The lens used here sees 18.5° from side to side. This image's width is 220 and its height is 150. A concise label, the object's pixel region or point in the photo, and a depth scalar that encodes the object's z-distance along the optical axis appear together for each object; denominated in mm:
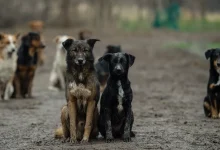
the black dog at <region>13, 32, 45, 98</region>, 16672
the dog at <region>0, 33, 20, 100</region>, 16127
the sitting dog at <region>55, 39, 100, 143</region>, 9648
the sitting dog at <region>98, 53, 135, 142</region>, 9586
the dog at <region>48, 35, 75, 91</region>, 18734
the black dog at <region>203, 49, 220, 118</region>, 12227
